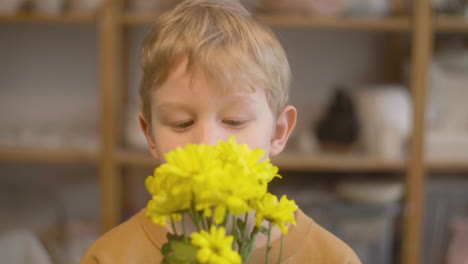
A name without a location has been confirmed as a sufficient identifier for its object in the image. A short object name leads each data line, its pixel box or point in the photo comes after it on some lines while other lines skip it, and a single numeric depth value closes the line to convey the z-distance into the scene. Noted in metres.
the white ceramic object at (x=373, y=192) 2.43
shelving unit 2.32
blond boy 1.18
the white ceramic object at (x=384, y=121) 2.38
